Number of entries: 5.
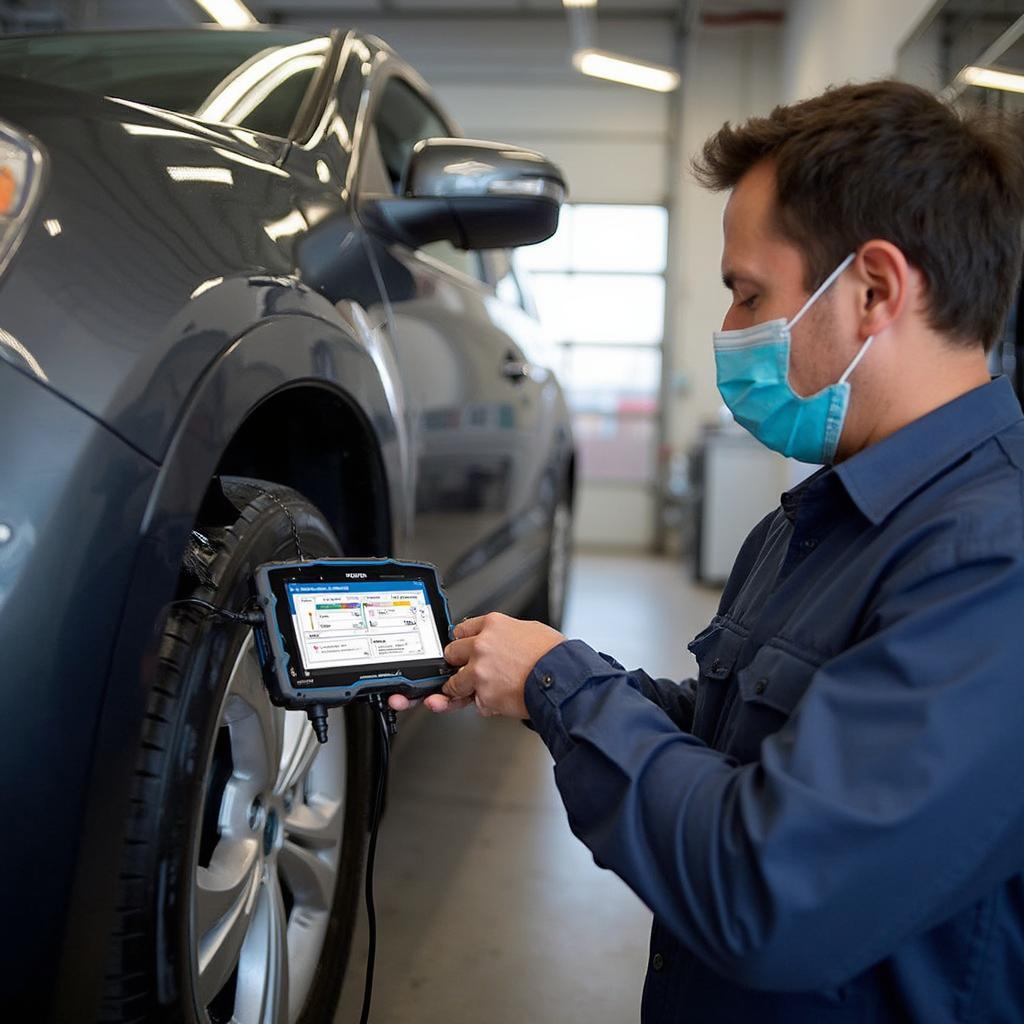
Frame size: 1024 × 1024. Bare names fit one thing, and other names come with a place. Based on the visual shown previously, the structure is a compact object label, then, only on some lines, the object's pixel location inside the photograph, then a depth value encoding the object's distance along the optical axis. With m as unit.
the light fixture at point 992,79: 3.29
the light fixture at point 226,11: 4.84
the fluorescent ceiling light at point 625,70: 7.29
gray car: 0.87
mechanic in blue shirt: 0.71
